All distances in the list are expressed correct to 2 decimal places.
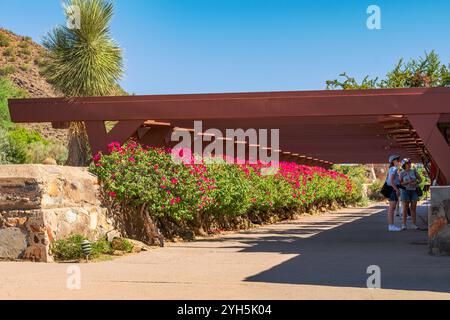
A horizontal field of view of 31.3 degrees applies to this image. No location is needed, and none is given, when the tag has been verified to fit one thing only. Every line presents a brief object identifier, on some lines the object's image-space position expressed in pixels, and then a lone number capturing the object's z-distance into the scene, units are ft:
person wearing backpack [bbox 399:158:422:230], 54.95
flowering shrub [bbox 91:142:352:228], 44.37
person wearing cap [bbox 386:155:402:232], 54.34
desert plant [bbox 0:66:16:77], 222.89
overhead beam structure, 42.68
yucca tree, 73.05
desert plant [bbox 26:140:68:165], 117.36
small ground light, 36.11
